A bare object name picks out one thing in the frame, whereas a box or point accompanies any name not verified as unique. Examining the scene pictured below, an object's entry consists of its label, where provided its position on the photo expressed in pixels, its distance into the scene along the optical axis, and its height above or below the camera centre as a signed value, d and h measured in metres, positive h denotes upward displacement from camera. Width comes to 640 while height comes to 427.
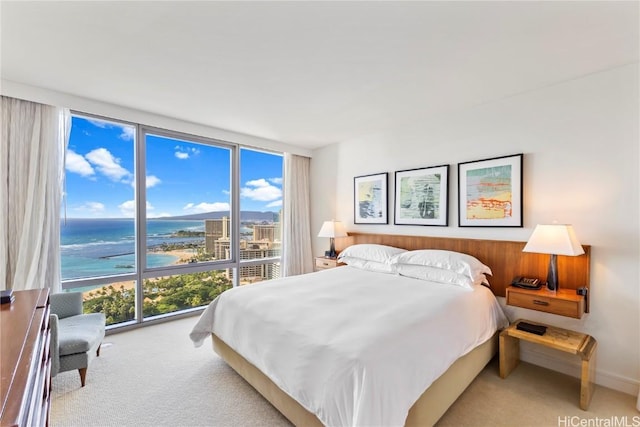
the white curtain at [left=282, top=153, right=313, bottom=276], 4.79 -0.14
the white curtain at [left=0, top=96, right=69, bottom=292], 2.60 +0.17
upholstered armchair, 2.04 -1.00
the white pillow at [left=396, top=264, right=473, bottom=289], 2.64 -0.66
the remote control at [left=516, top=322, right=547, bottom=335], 2.31 -1.00
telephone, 2.49 -0.66
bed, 1.45 -0.85
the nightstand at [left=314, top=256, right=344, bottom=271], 4.29 -0.82
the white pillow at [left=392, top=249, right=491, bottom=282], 2.67 -0.52
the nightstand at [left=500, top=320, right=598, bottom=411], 2.04 -1.07
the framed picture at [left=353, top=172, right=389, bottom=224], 3.97 +0.17
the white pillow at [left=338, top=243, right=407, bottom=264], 3.42 -0.53
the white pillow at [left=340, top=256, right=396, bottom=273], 3.31 -0.68
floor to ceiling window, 3.19 -0.09
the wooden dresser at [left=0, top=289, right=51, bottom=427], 0.80 -0.54
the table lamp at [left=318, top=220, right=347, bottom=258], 4.28 -0.30
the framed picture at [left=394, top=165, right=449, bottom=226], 3.34 +0.18
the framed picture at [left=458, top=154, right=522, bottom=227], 2.79 +0.19
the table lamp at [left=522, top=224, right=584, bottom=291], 2.22 -0.28
